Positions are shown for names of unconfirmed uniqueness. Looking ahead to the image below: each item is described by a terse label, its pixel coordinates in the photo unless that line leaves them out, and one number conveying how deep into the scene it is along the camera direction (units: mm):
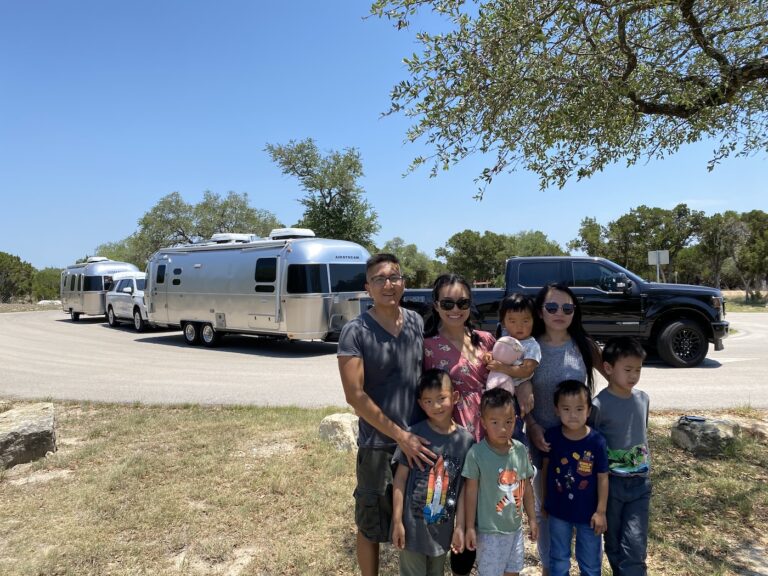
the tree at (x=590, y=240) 40719
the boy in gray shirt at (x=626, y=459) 2564
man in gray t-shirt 2477
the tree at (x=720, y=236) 33750
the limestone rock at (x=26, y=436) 4902
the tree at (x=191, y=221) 41656
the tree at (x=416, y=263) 48994
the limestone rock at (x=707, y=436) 4793
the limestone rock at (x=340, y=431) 5117
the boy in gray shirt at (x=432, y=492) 2398
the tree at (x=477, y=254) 51625
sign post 21031
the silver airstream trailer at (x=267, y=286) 12328
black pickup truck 9922
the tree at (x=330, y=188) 27266
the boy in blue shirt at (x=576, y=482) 2512
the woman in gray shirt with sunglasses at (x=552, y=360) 2693
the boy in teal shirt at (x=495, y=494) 2398
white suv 19375
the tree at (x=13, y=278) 42906
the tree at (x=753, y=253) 33656
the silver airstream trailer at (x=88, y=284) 22984
